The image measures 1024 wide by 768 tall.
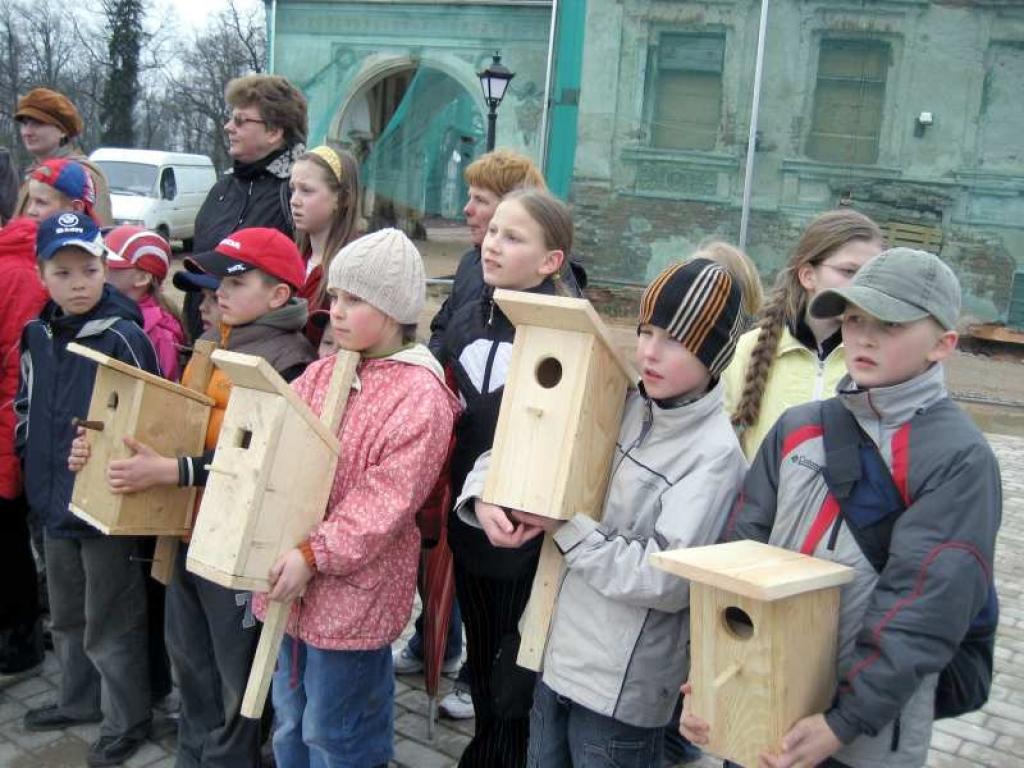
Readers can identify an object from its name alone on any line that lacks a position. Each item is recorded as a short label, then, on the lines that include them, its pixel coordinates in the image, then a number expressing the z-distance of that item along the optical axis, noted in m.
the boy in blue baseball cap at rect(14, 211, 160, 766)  3.42
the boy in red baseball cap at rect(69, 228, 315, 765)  3.16
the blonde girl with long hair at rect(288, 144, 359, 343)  3.77
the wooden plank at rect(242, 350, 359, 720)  2.54
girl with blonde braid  2.97
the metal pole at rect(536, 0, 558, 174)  19.81
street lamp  15.02
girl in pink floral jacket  2.62
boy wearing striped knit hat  2.28
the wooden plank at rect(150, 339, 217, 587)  3.21
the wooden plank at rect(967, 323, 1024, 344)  17.11
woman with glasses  4.15
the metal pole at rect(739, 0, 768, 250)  18.00
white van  22.48
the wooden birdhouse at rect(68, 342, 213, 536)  2.98
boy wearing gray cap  1.91
